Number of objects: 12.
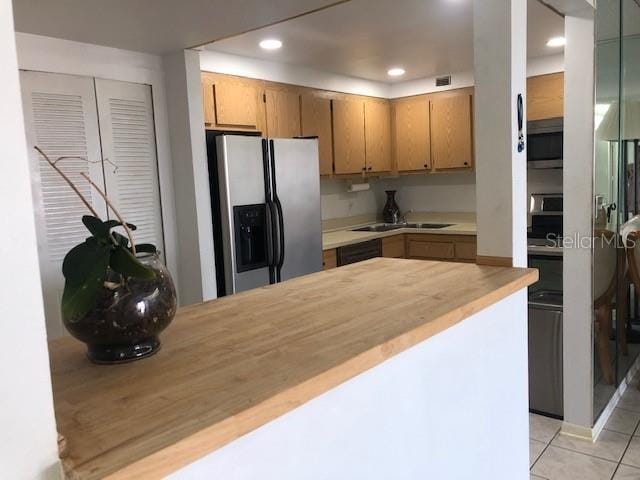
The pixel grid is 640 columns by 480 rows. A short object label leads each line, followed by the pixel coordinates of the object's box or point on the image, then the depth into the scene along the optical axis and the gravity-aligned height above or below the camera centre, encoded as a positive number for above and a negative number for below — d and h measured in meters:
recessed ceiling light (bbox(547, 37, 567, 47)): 3.77 +0.95
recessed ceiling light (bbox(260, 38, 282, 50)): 3.45 +0.95
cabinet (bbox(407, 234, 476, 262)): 4.48 -0.56
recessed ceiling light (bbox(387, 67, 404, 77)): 4.52 +0.95
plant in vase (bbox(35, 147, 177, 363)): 0.88 -0.17
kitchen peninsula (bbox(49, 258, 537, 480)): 0.76 -0.32
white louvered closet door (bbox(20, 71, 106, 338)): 2.60 +0.22
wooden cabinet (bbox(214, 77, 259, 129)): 3.66 +0.61
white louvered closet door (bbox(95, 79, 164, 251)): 2.88 +0.24
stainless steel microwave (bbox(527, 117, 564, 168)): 3.86 +0.23
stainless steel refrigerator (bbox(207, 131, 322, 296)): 3.16 -0.11
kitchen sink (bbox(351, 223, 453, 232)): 5.12 -0.42
